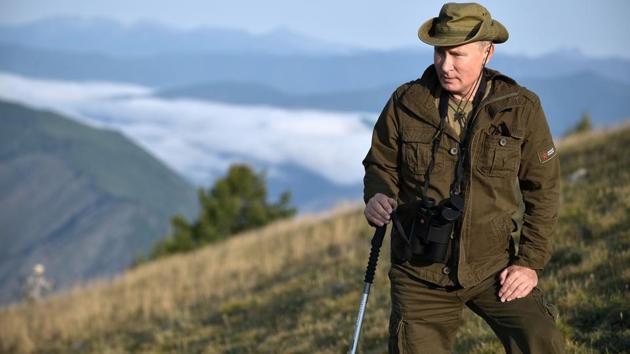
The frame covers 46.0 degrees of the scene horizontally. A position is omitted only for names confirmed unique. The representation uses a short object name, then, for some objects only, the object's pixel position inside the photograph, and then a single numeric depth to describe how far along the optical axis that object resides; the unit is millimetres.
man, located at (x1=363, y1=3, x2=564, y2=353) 3633
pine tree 40750
